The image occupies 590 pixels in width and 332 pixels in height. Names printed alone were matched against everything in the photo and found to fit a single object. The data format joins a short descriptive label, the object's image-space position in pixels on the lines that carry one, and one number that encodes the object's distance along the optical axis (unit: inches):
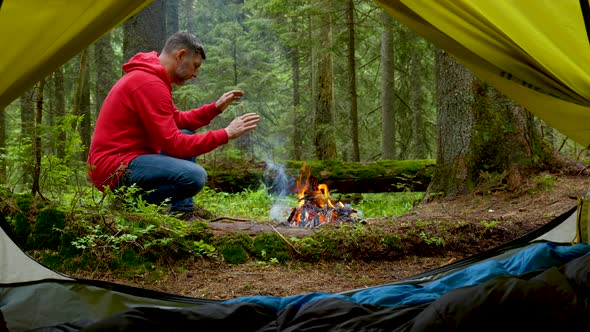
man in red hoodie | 169.3
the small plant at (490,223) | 166.6
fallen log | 277.4
